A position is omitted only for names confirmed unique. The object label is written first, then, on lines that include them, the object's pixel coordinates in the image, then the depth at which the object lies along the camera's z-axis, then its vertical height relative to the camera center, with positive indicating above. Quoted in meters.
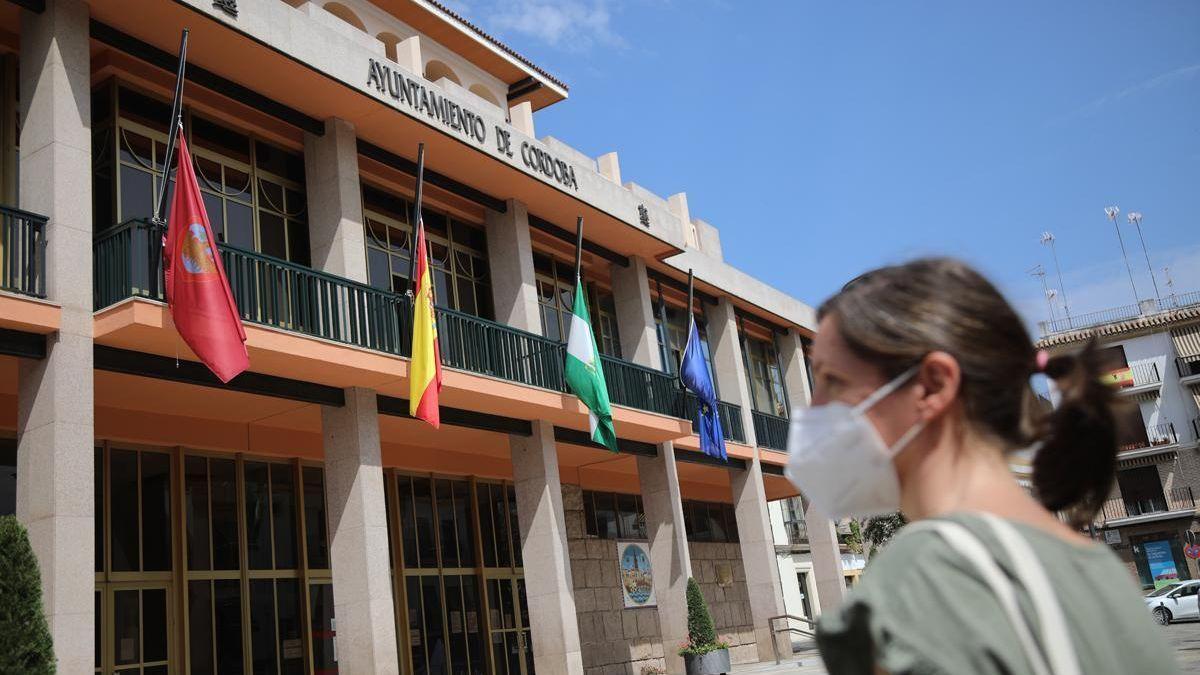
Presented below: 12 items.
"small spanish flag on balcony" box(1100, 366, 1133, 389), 53.12 +8.80
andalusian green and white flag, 17.72 +4.05
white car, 30.97 -1.60
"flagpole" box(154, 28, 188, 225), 11.72 +6.22
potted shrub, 18.86 -0.56
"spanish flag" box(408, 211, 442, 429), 14.12 +3.77
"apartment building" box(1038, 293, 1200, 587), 50.97 +4.69
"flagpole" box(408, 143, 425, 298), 15.27 +6.12
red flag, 11.37 +4.16
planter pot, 18.81 -0.87
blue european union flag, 21.50 +4.41
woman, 1.14 +0.14
